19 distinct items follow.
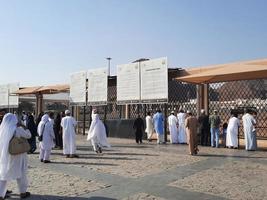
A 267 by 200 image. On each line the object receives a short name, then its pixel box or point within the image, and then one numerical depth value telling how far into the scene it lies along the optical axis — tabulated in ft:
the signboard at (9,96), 60.70
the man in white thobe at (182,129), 37.80
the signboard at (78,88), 48.86
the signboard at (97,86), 45.69
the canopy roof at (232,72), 30.14
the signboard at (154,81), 37.84
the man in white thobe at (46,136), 25.76
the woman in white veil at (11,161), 15.54
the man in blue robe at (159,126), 38.04
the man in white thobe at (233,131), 33.06
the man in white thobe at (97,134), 31.05
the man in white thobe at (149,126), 40.46
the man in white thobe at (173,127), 37.91
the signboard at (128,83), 41.22
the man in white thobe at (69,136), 28.32
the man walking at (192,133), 28.68
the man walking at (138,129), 38.83
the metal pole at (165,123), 39.18
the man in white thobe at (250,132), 31.51
